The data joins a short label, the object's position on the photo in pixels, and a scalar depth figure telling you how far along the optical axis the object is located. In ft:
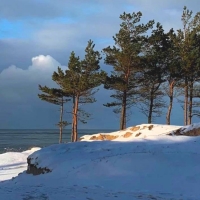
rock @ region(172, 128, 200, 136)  71.10
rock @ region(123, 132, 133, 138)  91.15
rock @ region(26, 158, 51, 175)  42.28
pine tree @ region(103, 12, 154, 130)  106.63
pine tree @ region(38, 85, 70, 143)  116.47
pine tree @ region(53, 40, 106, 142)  110.42
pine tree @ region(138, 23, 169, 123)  110.52
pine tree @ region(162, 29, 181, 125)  108.00
